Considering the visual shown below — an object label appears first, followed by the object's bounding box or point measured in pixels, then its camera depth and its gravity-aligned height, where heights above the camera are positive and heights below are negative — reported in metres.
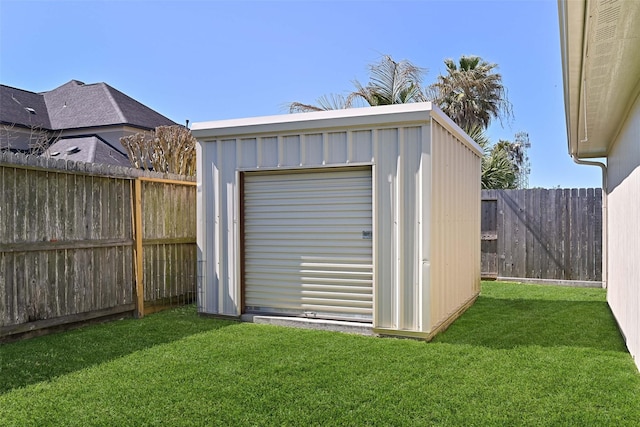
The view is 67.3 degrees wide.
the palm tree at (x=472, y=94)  16.36 +3.95
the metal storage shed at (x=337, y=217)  5.07 -0.09
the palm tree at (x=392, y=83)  10.91 +2.88
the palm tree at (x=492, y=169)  13.16 +1.07
